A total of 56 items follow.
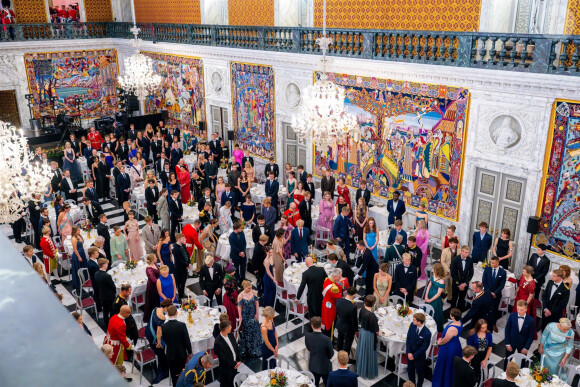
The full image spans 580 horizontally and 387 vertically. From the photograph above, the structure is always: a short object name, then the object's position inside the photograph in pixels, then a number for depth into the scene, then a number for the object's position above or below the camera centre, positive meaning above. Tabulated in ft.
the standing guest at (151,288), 26.45 -13.23
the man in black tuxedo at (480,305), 24.73 -13.78
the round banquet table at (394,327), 24.25 -14.40
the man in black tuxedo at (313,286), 26.23 -13.10
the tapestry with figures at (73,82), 70.13 -7.61
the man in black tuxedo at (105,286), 26.30 -13.19
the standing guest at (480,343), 21.76 -13.32
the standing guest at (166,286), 25.98 -12.91
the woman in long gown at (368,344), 23.00 -14.46
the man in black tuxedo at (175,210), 38.17 -13.45
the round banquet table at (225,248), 34.50 -14.59
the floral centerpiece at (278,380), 20.45 -13.86
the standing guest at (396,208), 36.58 -12.82
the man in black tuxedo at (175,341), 21.77 -13.24
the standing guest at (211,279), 26.74 -13.06
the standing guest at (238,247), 30.81 -13.05
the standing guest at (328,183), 41.68 -12.51
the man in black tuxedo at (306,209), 37.22 -13.11
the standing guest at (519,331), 23.30 -13.79
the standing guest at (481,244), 30.94 -13.11
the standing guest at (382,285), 26.20 -13.06
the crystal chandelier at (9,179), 21.17 -6.30
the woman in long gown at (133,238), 32.96 -13.36
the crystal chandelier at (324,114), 33.55 -5.76
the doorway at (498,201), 33.27 -11.62
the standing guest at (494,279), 27.14 -13.30
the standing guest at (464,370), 19.79 -13.09
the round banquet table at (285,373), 20.94 -14.24
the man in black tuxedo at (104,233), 32.99 -12.97
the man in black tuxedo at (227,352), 20.93 -13.16
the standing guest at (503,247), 30.07 -12.91
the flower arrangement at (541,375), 20.72 -13.92
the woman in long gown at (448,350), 21.11 -13.31
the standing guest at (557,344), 22.03 -13.68
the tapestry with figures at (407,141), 36.45 -8.75
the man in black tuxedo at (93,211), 36.55 -13.15
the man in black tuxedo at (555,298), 25.25 -13.45
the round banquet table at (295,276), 29.09 -14.23
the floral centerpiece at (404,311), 25.61 -14.00
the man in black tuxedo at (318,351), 21.35 -13.36
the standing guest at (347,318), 23.53 -13.30
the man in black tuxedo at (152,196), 40.70 -13.19
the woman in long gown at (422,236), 32.17 -13.02
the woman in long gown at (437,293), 25.52 -13.23
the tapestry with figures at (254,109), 52.39 -8.62
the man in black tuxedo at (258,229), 32.75 -12.66
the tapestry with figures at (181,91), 63.16 -8.18
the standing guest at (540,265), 27.76 -12.94
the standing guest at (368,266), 28.76 -13.45
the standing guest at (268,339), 21.91 -13.57
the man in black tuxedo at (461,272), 28.48 -13.61
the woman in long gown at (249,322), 23.71 -13.62
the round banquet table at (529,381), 20.77 -14.33
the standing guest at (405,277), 27.53 -13.36
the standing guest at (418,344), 21.94 -13.64
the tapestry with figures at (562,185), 29.73 -9.50
